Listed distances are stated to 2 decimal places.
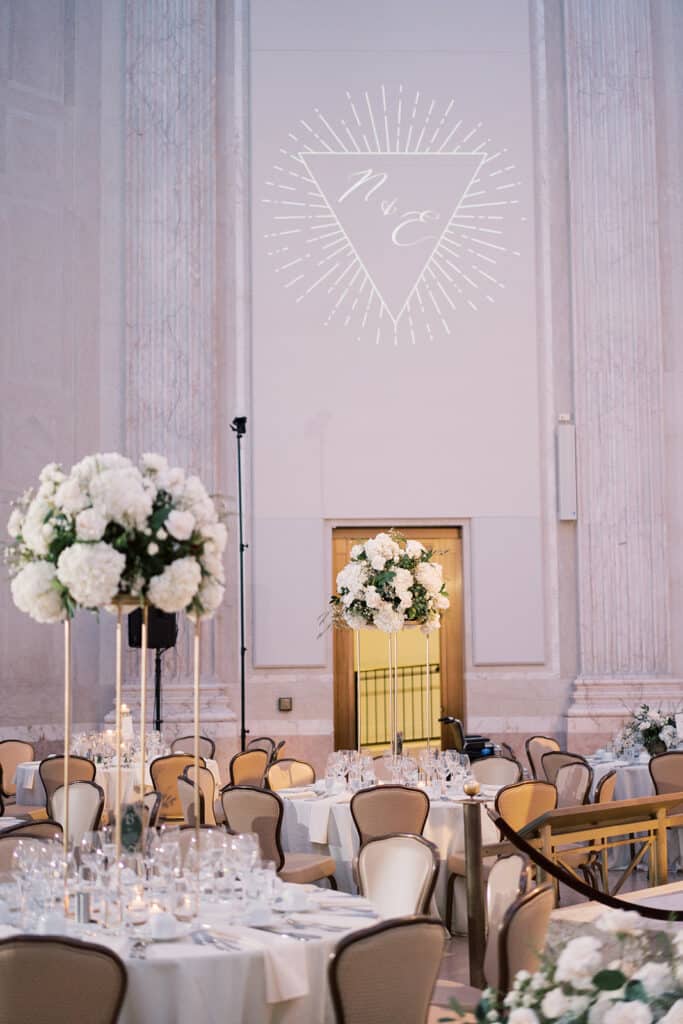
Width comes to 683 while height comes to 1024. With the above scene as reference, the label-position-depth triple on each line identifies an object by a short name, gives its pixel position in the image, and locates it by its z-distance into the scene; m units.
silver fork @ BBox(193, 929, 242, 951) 4.01
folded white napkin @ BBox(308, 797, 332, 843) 7.67
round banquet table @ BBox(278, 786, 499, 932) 7.45
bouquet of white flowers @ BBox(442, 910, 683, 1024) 2.29
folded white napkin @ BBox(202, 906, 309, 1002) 4.00
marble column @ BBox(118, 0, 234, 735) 12.71
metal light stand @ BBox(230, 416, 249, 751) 11.86
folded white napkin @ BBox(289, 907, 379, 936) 4.32
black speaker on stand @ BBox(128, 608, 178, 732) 10.52
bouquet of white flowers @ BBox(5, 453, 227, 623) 4.13
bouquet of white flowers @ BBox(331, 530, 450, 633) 8.76
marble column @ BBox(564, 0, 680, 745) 12.99
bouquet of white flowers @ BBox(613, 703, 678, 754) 9.90
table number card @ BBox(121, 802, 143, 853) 4.51
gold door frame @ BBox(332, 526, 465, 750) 13.03
